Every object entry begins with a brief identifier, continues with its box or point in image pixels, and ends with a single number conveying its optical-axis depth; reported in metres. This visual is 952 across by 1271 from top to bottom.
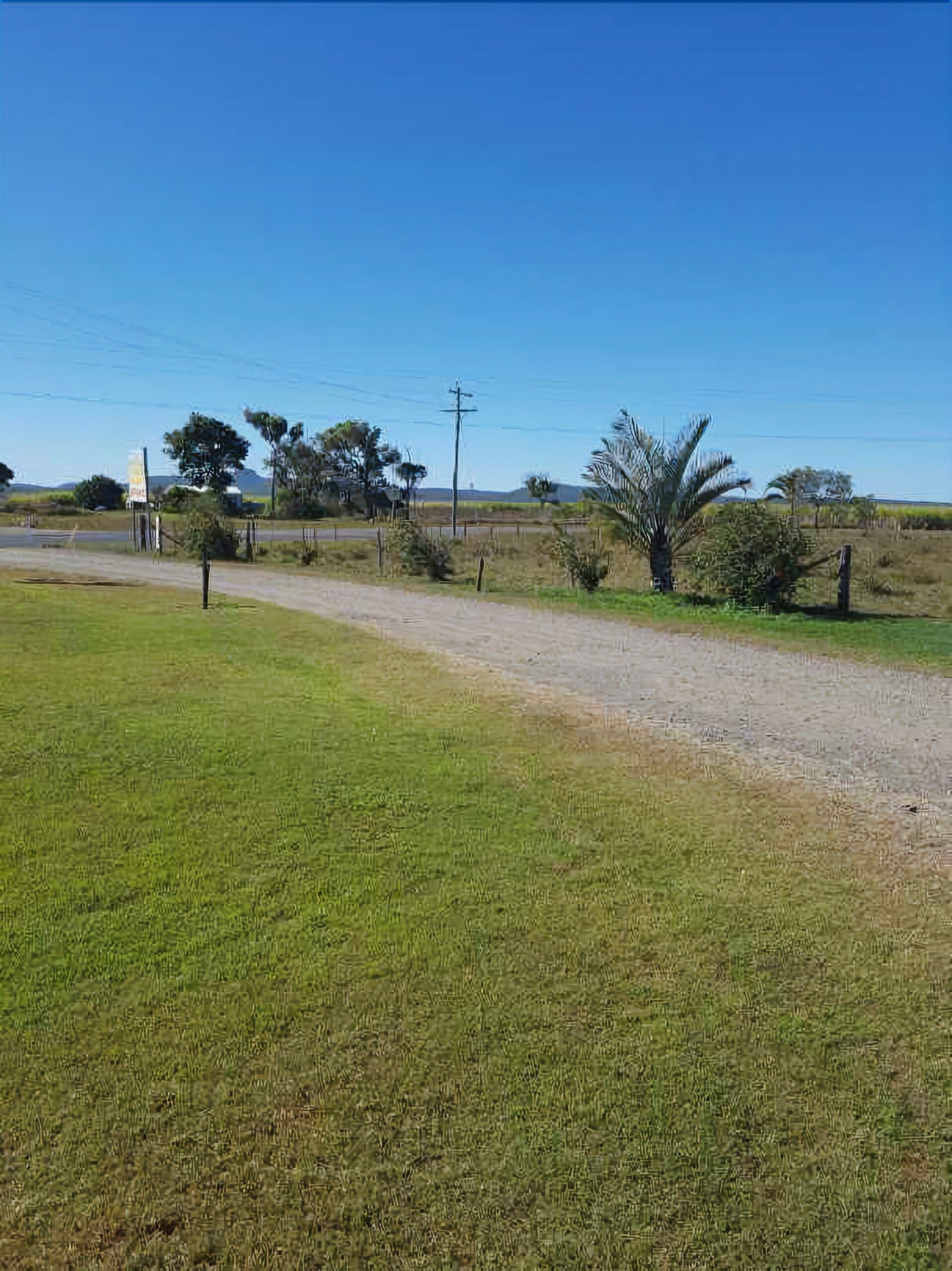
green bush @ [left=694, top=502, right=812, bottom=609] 14.80
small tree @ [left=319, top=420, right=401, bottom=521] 76.88
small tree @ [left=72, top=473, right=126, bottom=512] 72.19
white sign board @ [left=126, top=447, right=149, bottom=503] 30.12
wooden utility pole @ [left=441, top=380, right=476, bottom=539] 49.97
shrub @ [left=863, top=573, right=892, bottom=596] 19.42
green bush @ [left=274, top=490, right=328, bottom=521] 70.31
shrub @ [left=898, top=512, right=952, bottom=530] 59.31
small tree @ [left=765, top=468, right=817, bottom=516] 59.31
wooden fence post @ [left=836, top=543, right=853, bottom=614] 14.38
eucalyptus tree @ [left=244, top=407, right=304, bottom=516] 74.81
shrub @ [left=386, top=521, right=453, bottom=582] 21.39
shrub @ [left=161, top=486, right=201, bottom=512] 59.53
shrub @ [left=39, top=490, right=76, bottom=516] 63.19
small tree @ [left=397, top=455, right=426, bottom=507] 79.75
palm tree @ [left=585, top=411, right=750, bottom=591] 16.94
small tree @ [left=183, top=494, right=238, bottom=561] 27.41
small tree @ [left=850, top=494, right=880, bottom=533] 56.19
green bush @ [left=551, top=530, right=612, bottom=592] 18.66
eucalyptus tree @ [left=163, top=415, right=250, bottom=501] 74.25
